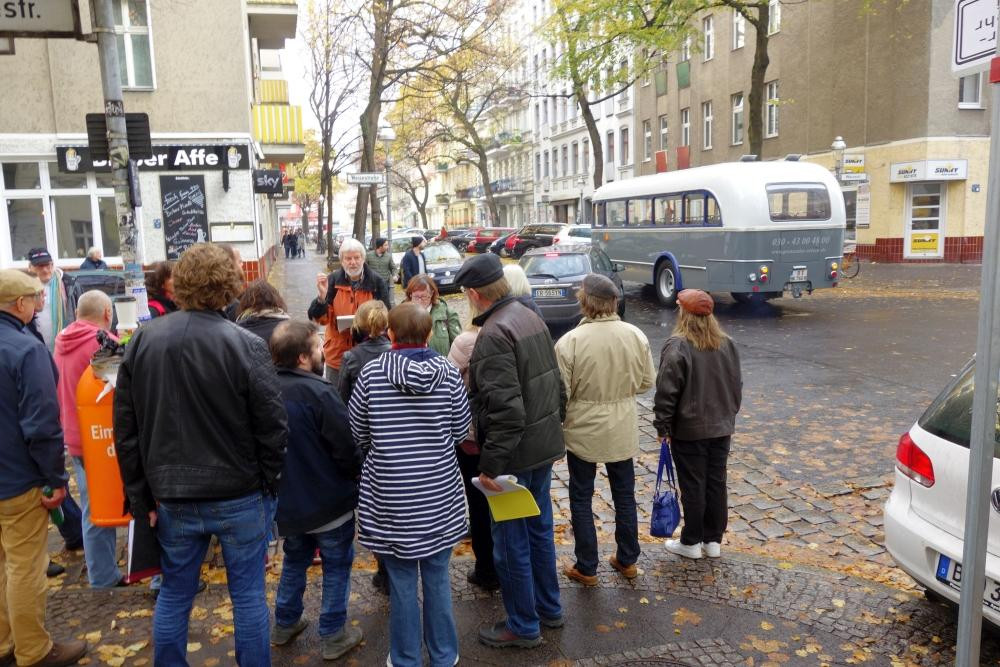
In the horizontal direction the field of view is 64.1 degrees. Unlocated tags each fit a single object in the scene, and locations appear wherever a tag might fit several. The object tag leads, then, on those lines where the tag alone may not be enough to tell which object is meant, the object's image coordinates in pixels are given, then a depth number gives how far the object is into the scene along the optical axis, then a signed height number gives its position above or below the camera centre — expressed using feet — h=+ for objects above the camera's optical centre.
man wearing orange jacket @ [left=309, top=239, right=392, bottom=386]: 22.34 -1.43
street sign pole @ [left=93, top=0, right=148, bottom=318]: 21.85 +3.11
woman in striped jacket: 10.96 -3.13
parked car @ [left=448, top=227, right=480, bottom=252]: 153.69 -0.74
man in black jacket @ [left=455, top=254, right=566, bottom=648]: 11.91 -2.96
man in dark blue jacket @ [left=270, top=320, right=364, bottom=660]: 11.76 -3.45
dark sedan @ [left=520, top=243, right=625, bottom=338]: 47.01 -2.69
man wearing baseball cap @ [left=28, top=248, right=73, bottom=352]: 23.93 -1.46
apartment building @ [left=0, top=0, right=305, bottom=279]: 49.42 +6.75
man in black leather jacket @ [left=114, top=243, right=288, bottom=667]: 10.00 -2.44
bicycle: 72.69 -3.92
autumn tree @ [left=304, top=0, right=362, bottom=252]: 83.15 +19.87
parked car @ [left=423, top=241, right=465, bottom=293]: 68.74 -2.40
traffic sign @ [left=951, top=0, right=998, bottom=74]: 8.95 +2.12
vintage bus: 51.24 -0.18
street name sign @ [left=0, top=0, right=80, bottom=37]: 21.06 +6.02
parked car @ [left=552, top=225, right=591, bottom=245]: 106.83 -0.43
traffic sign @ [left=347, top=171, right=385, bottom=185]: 52.68 +3.92
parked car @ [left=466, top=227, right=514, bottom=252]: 143.33 -0.74
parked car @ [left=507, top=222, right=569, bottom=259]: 119.14 -0.71
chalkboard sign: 52.16 +2.17
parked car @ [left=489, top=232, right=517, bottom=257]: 125.18 -2.01
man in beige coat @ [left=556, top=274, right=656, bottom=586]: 14.37 -3.04
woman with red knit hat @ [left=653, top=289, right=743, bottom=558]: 15.17 -3.35
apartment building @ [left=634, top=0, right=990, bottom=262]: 83.82 +11.77
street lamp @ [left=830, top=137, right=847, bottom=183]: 86.38 +8.02
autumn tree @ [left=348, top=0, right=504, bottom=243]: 61.67 +15.98
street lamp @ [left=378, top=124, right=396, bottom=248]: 63.87 +8.22
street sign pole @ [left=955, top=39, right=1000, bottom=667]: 8.73 -2.34
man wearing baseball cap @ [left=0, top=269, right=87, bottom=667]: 11.51 -3.26
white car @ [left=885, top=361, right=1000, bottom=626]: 11.72 -4.33
